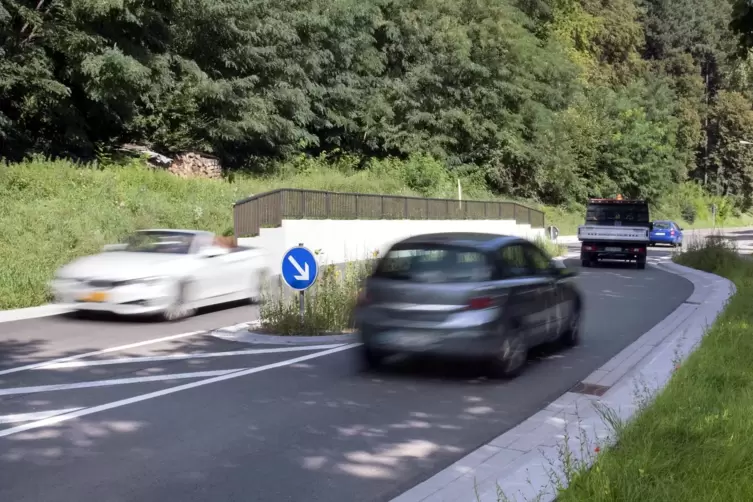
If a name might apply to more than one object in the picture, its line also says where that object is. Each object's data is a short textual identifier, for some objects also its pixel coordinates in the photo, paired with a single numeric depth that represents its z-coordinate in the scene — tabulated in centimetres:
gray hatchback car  841
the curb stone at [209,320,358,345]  1121
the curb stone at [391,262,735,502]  507
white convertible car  1230
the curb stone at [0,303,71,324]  1296
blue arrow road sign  1140
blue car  4544
